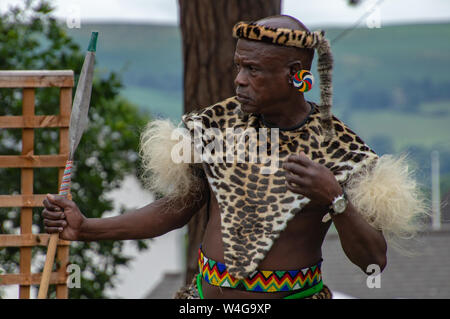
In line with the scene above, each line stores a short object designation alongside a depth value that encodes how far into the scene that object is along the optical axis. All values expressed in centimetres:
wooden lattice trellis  703
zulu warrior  510
